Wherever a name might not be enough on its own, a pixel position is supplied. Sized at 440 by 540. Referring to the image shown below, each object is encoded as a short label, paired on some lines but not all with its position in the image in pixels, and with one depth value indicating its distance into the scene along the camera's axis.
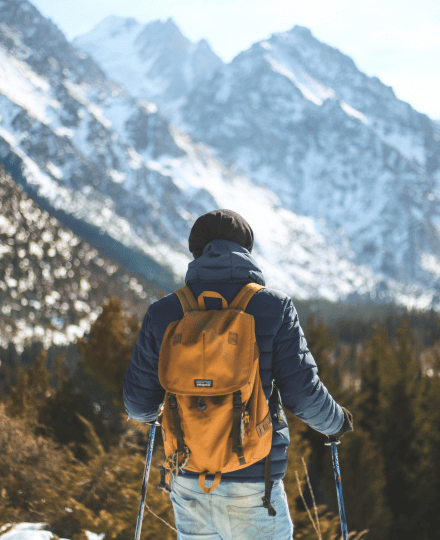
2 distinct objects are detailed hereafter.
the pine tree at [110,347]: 21.08
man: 2.55
